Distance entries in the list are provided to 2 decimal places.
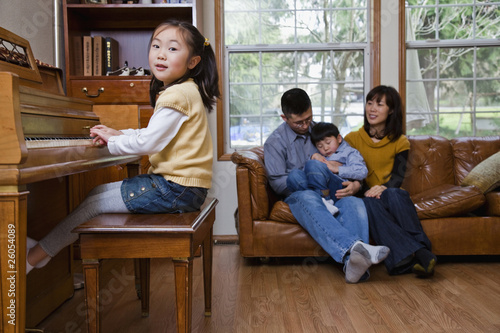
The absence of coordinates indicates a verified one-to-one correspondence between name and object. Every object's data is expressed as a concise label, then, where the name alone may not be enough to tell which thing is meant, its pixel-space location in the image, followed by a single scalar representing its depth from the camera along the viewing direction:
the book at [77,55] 3.55
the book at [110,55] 3.63
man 2.66
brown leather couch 3.09
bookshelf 3.41
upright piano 1.33
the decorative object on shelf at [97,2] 3.56
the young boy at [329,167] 3.03
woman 2.80
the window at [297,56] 4.08
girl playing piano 1.75
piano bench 1.60
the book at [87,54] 3.56
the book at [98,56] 3.57
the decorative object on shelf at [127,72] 3.49
